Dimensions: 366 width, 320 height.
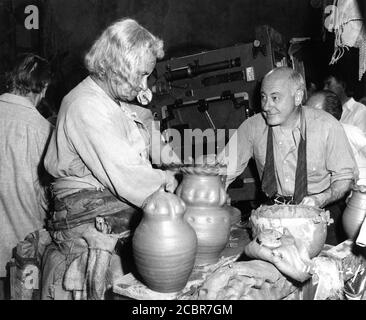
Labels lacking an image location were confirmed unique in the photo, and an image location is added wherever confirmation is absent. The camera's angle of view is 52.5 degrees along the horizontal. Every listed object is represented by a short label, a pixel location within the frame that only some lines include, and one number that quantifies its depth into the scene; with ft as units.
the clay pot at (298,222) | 7.00
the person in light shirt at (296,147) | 11.73
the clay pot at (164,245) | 5.53
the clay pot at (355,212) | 8.32
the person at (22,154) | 11.16
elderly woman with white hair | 7.60
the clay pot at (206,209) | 6.85
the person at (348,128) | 13.64
